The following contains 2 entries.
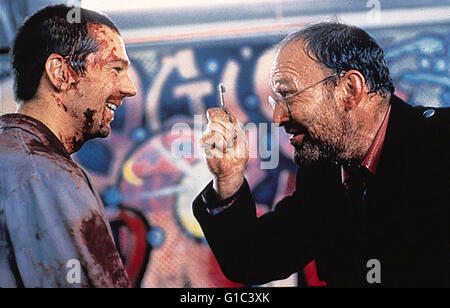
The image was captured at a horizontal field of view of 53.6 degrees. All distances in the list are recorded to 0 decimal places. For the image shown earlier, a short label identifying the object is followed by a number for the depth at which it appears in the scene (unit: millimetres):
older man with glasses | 1514
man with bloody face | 1231
